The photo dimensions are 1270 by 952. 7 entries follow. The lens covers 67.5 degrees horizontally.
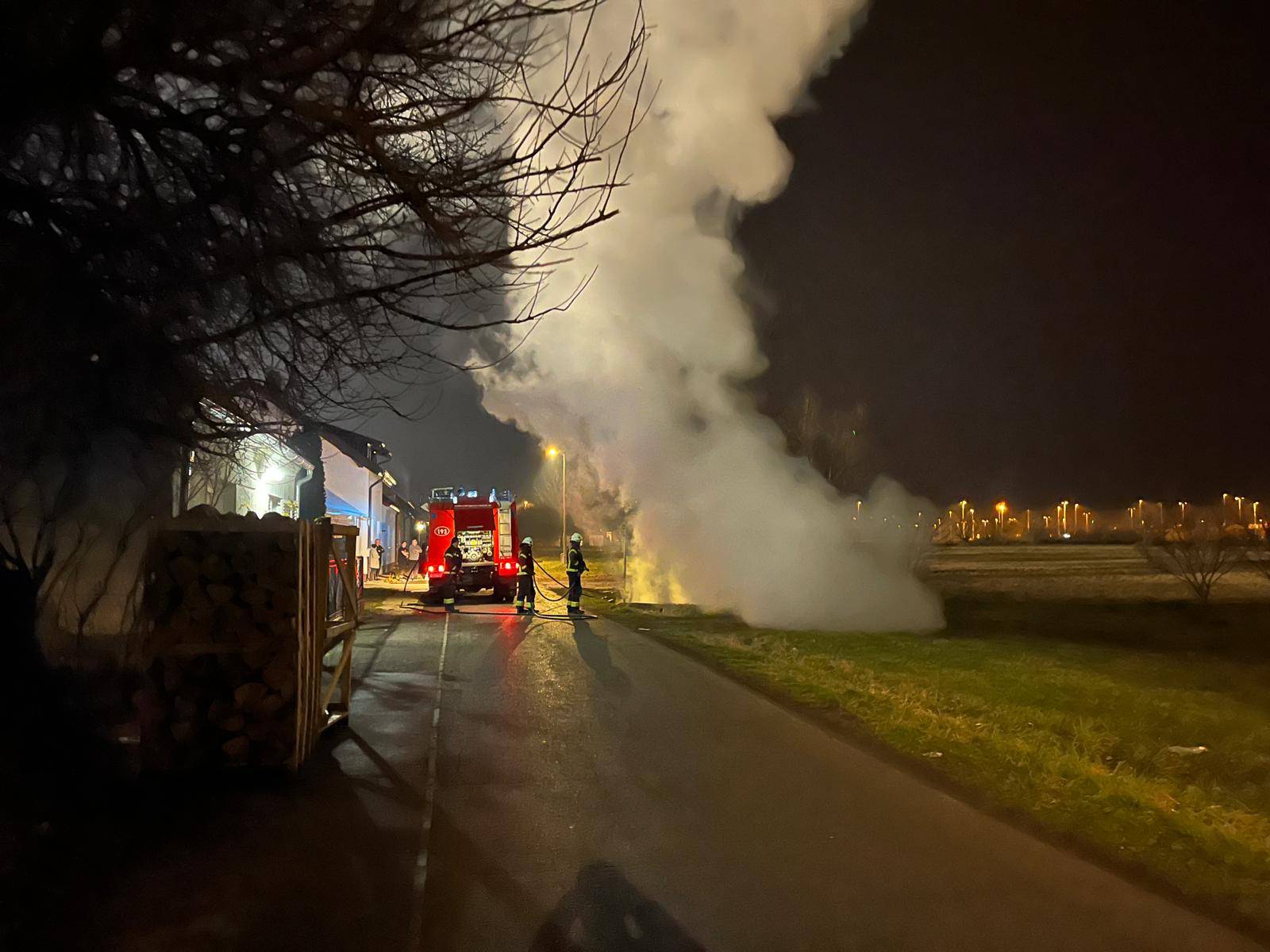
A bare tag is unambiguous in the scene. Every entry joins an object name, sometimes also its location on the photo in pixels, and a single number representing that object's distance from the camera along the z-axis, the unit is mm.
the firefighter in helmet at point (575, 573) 21422
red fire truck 24625
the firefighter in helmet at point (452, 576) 23531
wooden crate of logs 7312
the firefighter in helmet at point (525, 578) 21406
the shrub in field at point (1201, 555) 23531
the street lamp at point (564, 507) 34781
